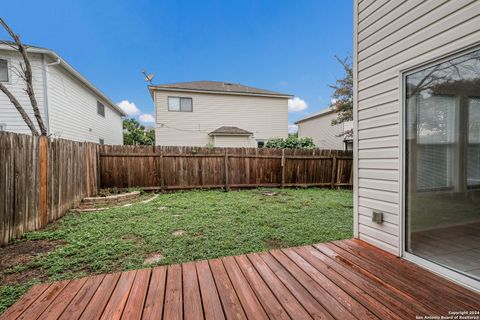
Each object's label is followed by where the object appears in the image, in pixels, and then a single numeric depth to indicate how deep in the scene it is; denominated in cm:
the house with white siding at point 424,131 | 178
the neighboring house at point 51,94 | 727
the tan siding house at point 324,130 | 1405
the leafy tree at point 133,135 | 2323
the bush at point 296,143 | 1014
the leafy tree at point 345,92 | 1000
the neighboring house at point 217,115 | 1227
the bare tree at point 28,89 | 506
